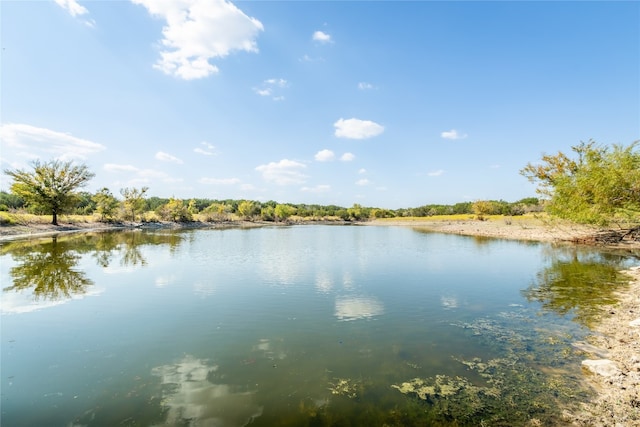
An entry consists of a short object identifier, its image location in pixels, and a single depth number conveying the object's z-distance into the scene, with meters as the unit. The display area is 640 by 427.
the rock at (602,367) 7.29
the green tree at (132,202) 74.87
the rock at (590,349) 8.50
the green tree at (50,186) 47.91
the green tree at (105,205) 66.88
